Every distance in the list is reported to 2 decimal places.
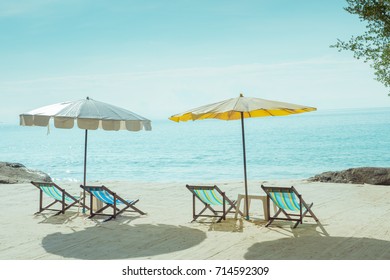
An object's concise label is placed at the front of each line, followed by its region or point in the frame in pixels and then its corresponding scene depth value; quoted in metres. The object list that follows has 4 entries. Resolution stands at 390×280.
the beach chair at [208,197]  7.11
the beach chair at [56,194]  7.85
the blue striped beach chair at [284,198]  6.46
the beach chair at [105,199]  7.30
